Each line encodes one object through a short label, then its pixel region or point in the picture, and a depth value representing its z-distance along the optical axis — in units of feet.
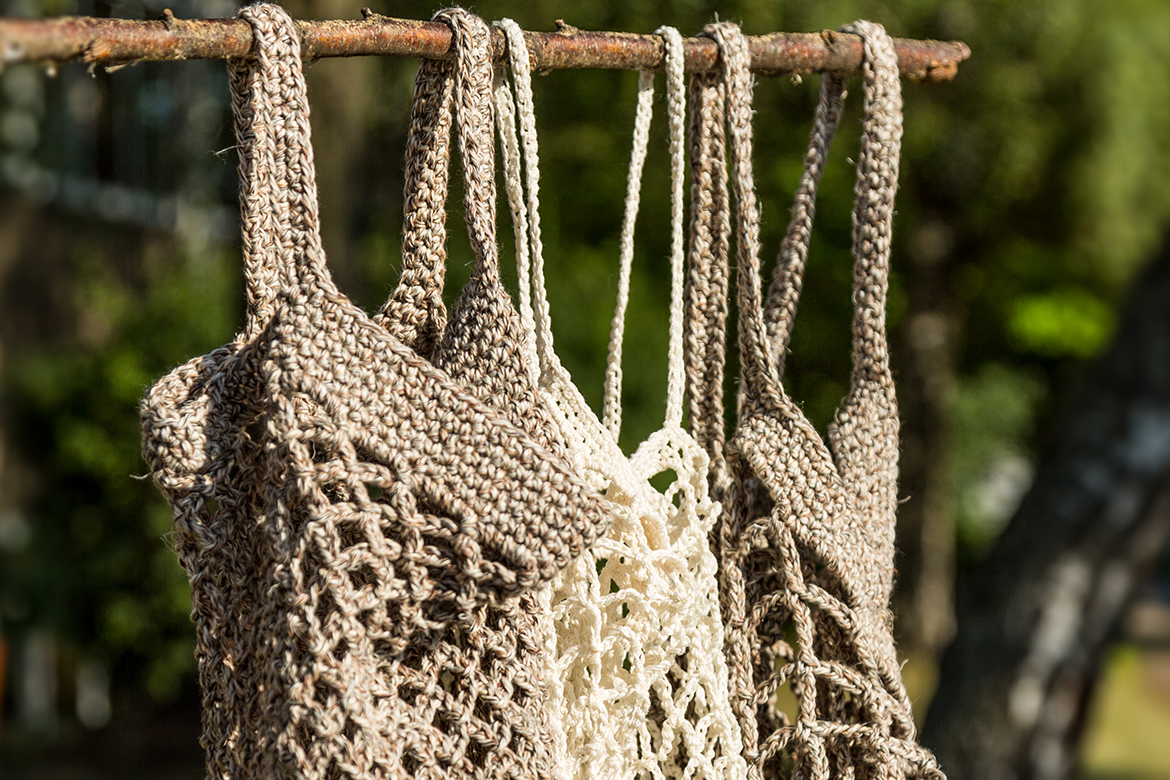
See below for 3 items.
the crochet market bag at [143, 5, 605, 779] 6.35
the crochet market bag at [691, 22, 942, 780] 6.78
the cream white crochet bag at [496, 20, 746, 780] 6.66
